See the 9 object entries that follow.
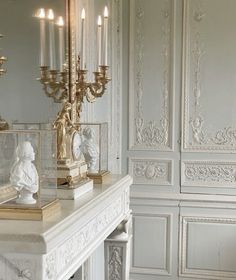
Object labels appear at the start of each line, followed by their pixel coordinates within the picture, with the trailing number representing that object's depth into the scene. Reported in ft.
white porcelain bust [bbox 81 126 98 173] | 6.57
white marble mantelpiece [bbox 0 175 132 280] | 4.07
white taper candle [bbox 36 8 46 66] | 6.17
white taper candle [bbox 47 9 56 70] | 6.39
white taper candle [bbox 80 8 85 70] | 6.63
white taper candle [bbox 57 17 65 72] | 6.64
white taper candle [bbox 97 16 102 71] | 6.70
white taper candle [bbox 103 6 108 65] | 6.72
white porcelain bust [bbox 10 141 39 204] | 4.57
